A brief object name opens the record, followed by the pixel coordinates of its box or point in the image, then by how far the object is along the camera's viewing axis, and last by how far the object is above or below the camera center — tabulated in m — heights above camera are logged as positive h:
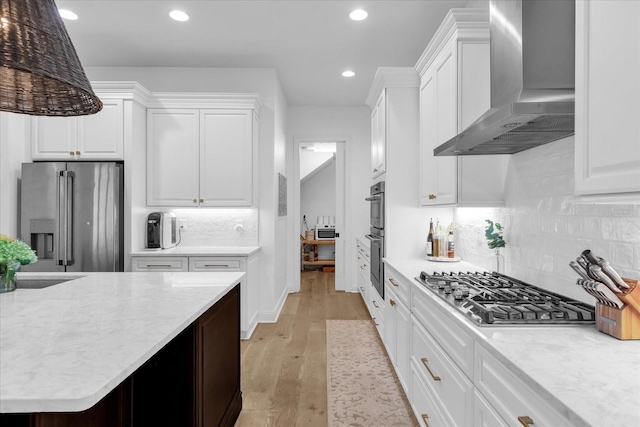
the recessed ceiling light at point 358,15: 3.13 +1.65
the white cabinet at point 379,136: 3.46 +0.76
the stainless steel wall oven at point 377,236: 3.42 -0.23
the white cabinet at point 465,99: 2.28 +0.70
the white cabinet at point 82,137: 3.70 +0.73
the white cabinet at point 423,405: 1.79 -0.99
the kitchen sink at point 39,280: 2.32 -0.42
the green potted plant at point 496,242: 2.31 -0.17
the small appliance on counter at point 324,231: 8.06 -0.39
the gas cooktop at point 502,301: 1.35 -0.37
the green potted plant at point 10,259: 1.83 -0.23
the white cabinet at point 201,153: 4.04 +0.62
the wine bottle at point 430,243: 3.11 -0.25
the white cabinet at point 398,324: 2.43 -0.79
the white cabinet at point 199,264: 3.68 -0.51
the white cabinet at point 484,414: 1.16 -0.65
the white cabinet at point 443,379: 1.43 -0.73
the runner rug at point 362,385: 2.36 -1.26
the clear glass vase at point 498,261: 2.39 -0.30
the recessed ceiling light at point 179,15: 3.19 +1.67
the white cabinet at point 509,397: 0.92 -0.50
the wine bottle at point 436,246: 3.05 -0.27
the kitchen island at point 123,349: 0.91 -0.40
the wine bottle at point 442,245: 3.04 -0.25
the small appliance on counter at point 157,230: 3.90 -0.19
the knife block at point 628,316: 1.17 -0.32
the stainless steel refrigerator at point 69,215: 3.52 -0.03
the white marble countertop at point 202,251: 3.67 -0.39
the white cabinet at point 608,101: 0.95 +0.31
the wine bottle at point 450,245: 3.02 -0.26
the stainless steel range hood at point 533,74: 1.46 +0.58
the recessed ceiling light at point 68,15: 3.20 +1.68
